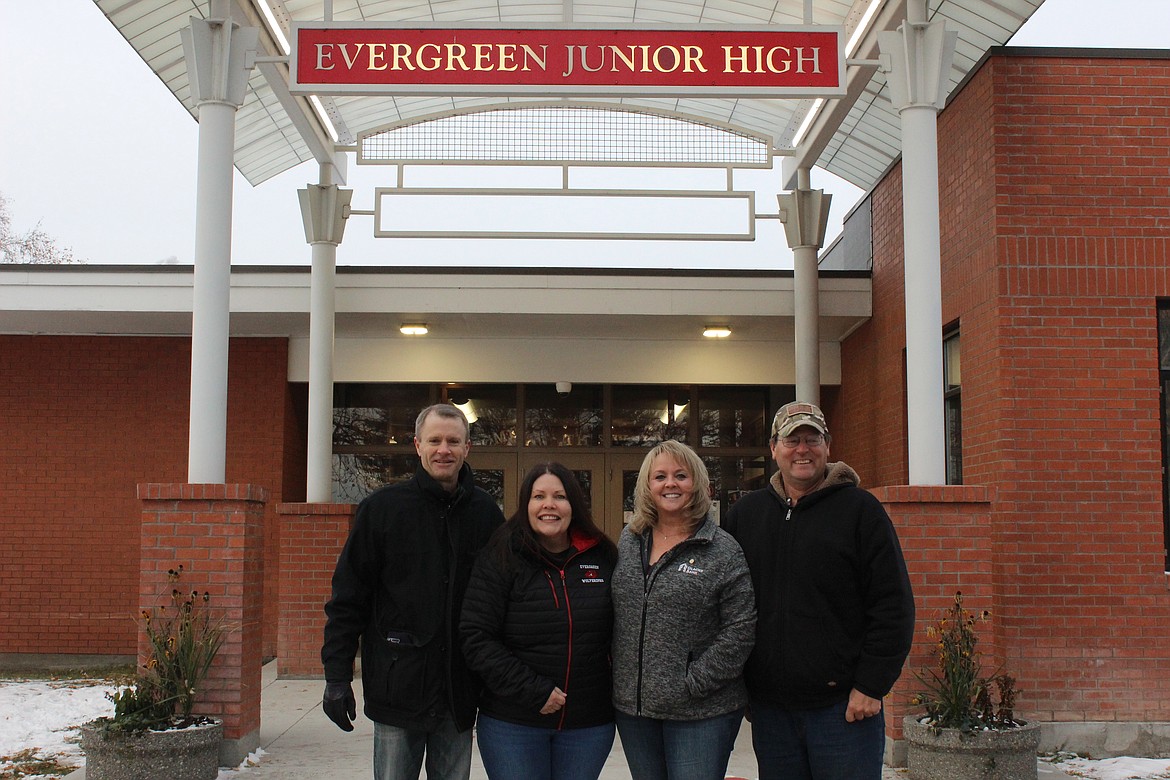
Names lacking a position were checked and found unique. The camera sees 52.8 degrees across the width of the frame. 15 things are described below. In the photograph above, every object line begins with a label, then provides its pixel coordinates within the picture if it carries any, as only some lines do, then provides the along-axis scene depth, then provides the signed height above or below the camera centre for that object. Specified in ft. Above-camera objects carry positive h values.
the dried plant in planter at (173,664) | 20.89 -3.57
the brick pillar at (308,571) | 34.76 -2.99
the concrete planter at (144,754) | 20.34 -4.94
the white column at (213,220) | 23.85 +5.14
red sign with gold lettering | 23.45 +8.18
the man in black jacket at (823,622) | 12.49 -1.60
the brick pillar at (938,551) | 22.44 -1.51
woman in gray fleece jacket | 12.66 -1.78
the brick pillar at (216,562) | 22.43 -1.77
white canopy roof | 27.78 +10.74
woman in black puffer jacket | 12.96 -1.89
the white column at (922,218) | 23.57 +5.18
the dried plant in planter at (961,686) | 21.12 -3.88
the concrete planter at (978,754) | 20.61 -4.95
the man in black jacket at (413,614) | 13.84 -1.70
